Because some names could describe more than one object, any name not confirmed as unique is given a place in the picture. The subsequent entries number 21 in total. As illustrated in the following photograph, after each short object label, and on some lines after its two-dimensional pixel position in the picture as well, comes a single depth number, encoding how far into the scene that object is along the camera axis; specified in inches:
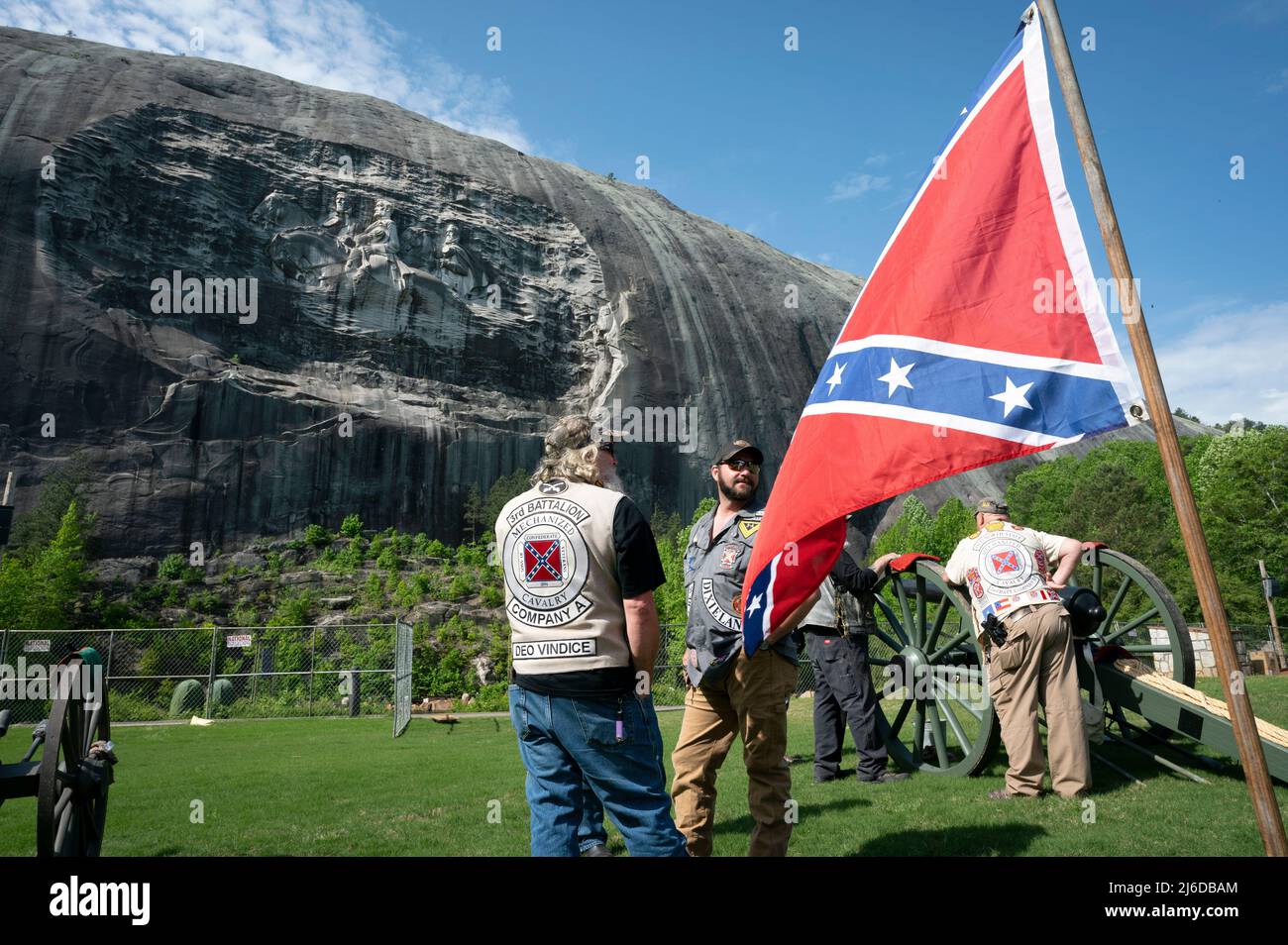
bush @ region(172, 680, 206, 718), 760.3
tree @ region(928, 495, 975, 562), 1600.6
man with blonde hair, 98.6
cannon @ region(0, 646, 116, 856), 105.7
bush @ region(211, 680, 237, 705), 783.1
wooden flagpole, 80.8
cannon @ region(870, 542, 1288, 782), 177.9
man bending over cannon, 177.8
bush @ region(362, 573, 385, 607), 1338.3
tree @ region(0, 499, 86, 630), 1069.1
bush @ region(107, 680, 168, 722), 720.1
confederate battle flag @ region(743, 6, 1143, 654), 103.8
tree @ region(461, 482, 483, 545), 1665.8
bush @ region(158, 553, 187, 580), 1365.7
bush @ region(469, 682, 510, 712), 887.7
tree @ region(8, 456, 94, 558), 1290.6
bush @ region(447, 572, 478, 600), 1364.4
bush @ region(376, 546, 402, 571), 1471.5
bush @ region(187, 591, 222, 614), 1318.9
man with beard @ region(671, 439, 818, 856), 128.4
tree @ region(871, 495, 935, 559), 1606.8
